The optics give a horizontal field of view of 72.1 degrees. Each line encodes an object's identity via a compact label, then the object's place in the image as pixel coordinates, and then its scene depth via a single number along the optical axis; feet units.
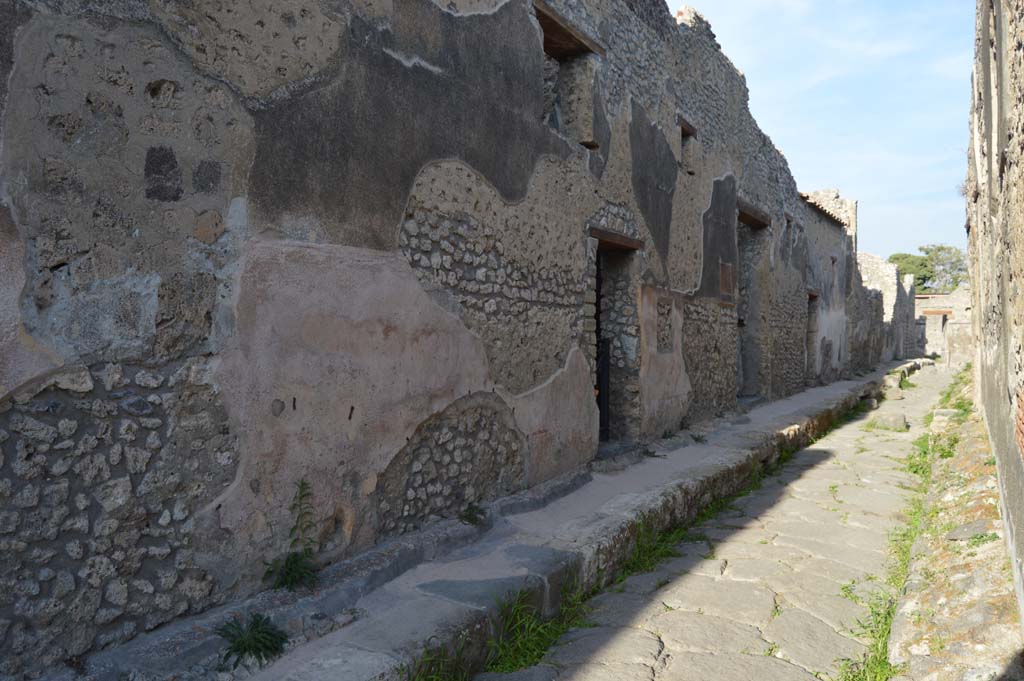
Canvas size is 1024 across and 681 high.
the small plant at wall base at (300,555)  8.62
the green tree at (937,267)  154.40
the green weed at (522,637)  8.76
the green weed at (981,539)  10.10
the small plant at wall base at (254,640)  7.25
